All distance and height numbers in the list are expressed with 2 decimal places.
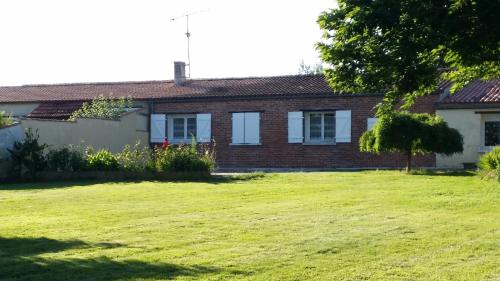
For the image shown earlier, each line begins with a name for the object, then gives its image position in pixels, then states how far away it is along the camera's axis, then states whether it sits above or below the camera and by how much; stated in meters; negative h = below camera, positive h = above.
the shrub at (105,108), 29.16 +1.74
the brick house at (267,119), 27.89 +1.28
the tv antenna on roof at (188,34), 38.28 +6.28
